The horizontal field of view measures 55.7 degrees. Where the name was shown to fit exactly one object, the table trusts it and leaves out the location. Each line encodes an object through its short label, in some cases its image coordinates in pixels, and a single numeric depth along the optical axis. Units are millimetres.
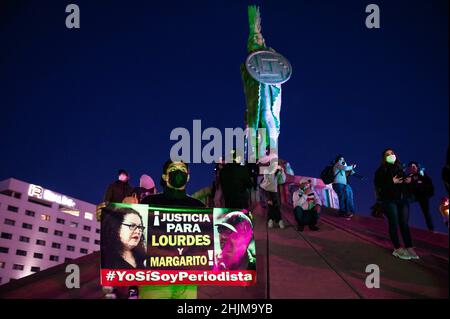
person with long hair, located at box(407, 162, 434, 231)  9312
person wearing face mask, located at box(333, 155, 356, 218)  11234
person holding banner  4516
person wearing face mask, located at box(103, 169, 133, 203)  7546
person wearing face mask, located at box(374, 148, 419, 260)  6848
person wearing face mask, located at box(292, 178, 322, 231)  9469
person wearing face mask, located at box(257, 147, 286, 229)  9375
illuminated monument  21531
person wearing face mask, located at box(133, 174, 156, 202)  8136
